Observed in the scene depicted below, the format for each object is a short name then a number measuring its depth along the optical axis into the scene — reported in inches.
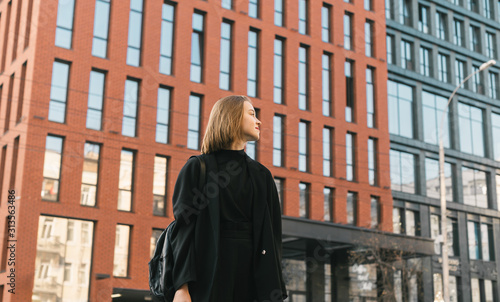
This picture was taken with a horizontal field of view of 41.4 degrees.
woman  130.0
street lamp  939.3
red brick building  1134.4
